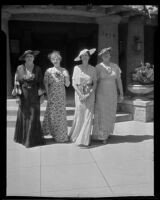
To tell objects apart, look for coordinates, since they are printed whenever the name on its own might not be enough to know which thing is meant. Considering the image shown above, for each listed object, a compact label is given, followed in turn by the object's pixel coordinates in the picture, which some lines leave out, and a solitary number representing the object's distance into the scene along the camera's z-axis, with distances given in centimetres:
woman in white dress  580
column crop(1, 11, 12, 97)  873
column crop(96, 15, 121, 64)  929
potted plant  825
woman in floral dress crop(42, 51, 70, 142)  599
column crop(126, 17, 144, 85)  987
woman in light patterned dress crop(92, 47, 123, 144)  600
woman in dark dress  577
